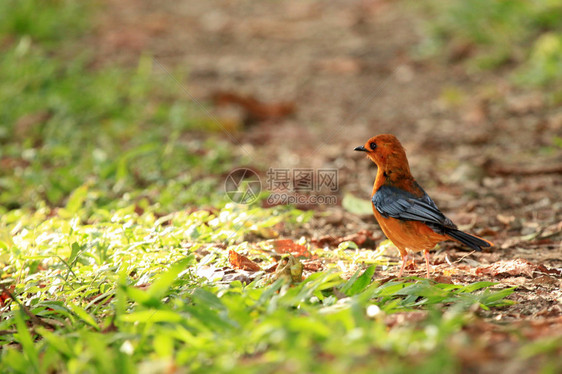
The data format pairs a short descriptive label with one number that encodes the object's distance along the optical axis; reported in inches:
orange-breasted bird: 261.9
